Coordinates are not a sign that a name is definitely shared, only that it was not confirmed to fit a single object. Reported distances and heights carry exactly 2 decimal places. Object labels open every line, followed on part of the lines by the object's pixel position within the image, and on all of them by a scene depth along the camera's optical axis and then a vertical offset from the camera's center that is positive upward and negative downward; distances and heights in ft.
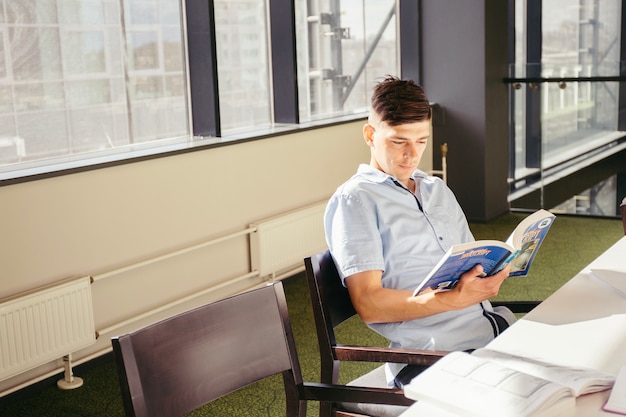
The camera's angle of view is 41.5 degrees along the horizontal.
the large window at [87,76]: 11.19 -0.02
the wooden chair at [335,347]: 6.16 -2.11
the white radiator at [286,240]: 14.43 -3.09
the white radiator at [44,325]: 10.13 -3.13
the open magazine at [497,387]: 4.27 -1.76
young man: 6.63 -1.48
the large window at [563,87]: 20.15 -0.76
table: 5.21 -1.93
